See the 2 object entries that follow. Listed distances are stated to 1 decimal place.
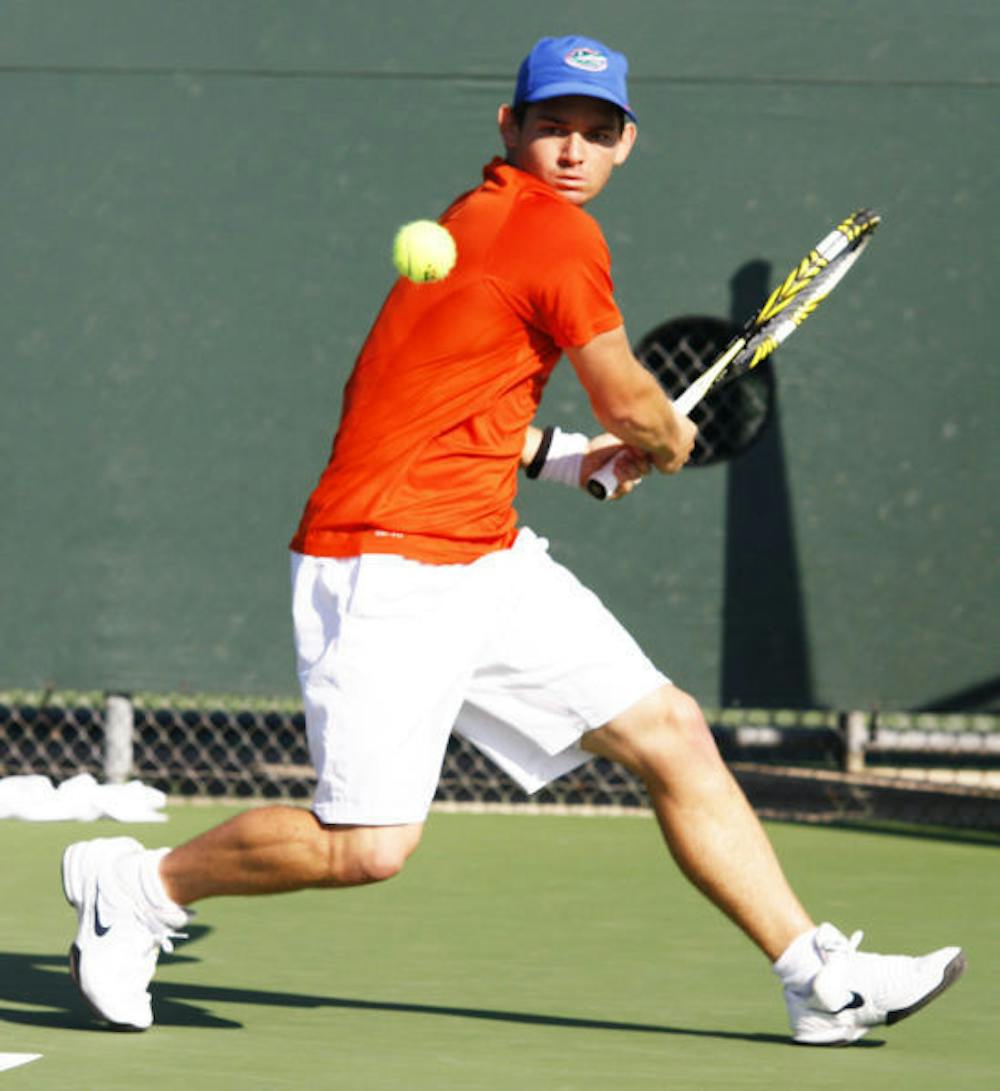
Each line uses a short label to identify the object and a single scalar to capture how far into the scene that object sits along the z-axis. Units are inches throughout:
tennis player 271.4
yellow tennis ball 263.4
